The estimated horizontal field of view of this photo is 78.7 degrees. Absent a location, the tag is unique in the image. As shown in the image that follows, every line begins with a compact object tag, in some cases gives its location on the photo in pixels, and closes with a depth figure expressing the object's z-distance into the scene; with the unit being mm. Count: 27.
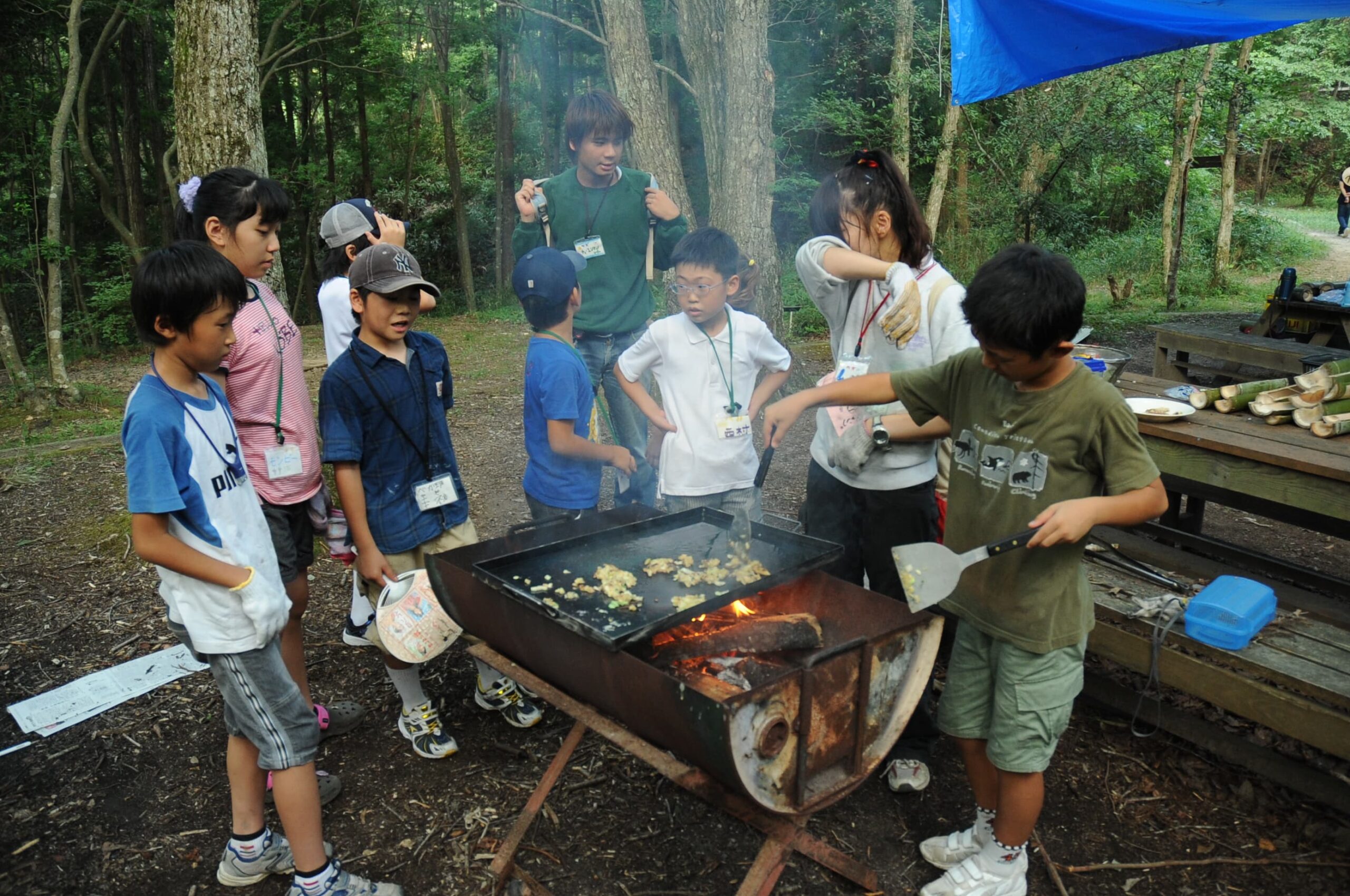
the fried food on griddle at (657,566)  2529
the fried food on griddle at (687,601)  2223
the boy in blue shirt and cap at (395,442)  2736
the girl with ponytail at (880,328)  2654
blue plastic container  2799
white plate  3762
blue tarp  4504
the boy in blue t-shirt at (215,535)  2053
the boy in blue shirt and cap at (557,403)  3035
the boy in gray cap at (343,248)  3477
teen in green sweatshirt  4113
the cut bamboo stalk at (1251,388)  3871
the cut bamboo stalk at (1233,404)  3867
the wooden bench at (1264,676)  2568
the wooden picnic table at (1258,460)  3160
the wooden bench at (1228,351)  5598
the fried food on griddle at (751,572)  2447
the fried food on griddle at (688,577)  2457
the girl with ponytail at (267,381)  2764
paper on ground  3387
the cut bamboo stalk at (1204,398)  4016
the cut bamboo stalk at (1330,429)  3451
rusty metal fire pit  1796
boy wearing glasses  3176
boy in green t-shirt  1904
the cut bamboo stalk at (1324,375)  3730
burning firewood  2227
